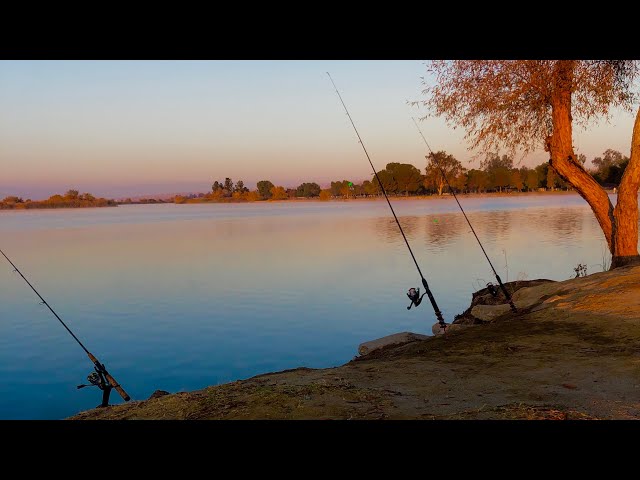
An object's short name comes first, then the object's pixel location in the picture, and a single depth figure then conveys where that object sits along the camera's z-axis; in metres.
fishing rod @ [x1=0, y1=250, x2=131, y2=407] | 7.96
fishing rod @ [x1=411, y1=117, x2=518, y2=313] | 11.14
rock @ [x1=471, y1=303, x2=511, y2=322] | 12.86
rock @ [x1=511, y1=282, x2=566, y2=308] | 12.75
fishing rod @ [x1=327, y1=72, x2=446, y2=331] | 8.36
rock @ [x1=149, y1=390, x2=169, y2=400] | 9.05
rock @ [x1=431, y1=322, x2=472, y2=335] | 11.76
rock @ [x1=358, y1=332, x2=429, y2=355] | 12.18
